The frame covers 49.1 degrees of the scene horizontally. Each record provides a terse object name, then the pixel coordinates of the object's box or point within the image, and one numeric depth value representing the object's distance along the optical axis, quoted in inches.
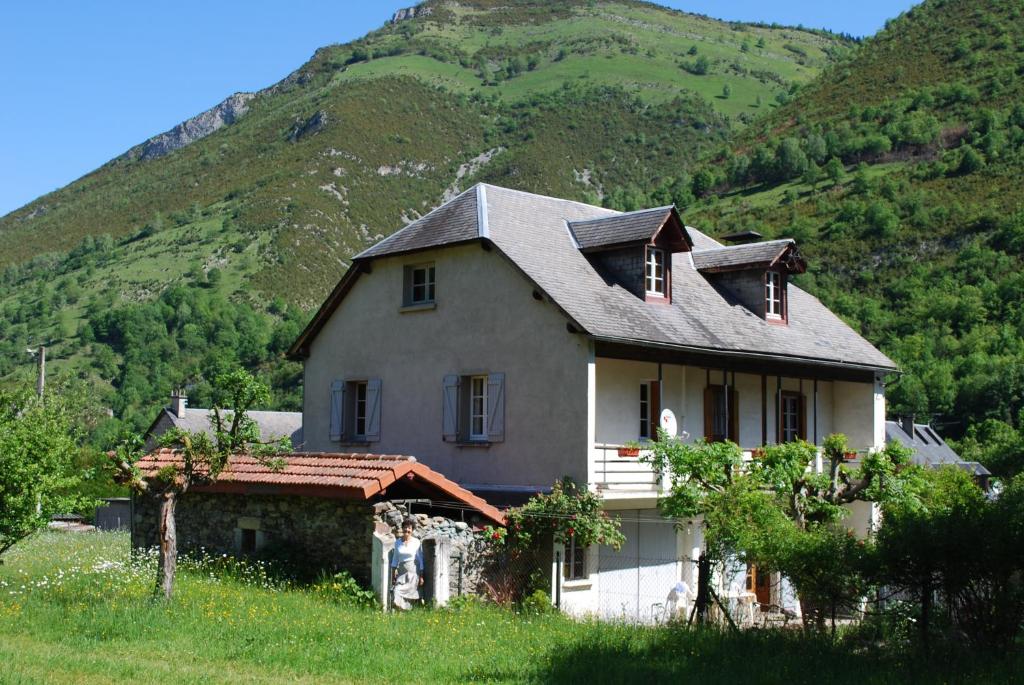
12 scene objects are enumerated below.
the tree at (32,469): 725.3
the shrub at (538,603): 772.6
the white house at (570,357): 884.6
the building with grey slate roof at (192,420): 2112.5
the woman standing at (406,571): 726.5
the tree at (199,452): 672.4
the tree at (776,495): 623.2
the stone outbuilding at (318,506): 757.9
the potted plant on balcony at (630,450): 851.4
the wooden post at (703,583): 663.8
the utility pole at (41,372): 1510.3
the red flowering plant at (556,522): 800.3
